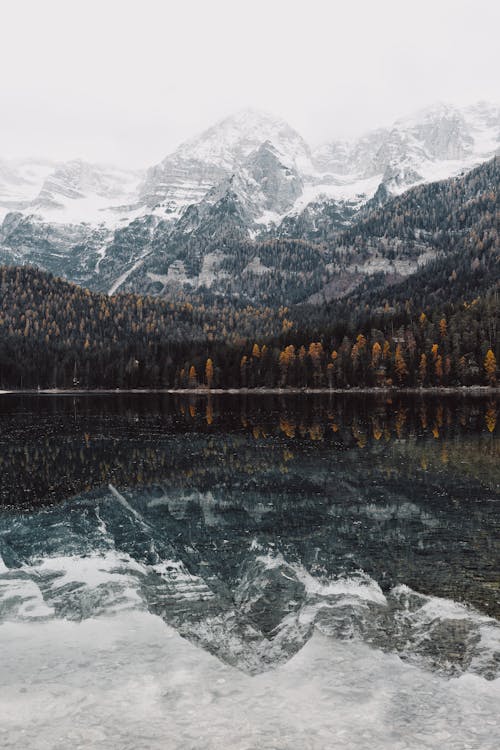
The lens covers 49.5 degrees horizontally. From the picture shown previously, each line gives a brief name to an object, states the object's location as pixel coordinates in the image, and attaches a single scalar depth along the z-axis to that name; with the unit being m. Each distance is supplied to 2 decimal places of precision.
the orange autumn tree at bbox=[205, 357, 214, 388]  191.62
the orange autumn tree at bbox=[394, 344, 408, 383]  166.12
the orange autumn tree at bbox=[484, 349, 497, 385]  153.38
